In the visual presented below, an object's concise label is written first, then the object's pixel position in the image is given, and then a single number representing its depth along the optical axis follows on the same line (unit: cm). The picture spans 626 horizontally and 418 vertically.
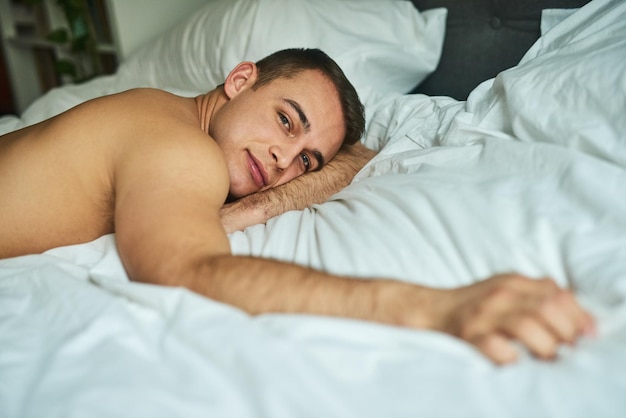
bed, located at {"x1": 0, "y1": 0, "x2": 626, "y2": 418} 48
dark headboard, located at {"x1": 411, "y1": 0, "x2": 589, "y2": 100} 132
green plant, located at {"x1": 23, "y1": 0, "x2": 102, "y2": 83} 254
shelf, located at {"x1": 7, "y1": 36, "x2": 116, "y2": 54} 283
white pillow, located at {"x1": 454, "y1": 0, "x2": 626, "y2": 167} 77
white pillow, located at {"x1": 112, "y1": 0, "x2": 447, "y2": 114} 150
